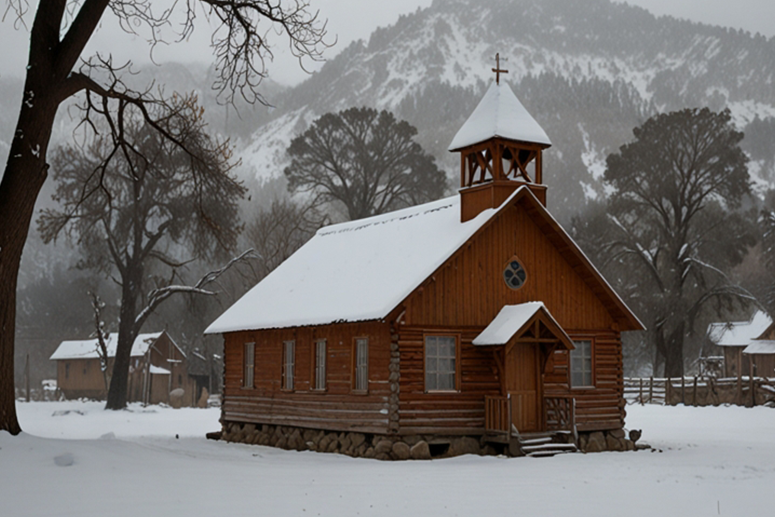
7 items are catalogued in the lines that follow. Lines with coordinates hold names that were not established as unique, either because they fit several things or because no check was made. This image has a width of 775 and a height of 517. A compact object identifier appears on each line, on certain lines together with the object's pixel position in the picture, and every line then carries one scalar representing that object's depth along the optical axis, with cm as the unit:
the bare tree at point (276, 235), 5181
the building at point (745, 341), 5984
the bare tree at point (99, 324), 4462
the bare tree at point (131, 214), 3978
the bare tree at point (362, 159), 5075
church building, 2247
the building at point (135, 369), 5962
